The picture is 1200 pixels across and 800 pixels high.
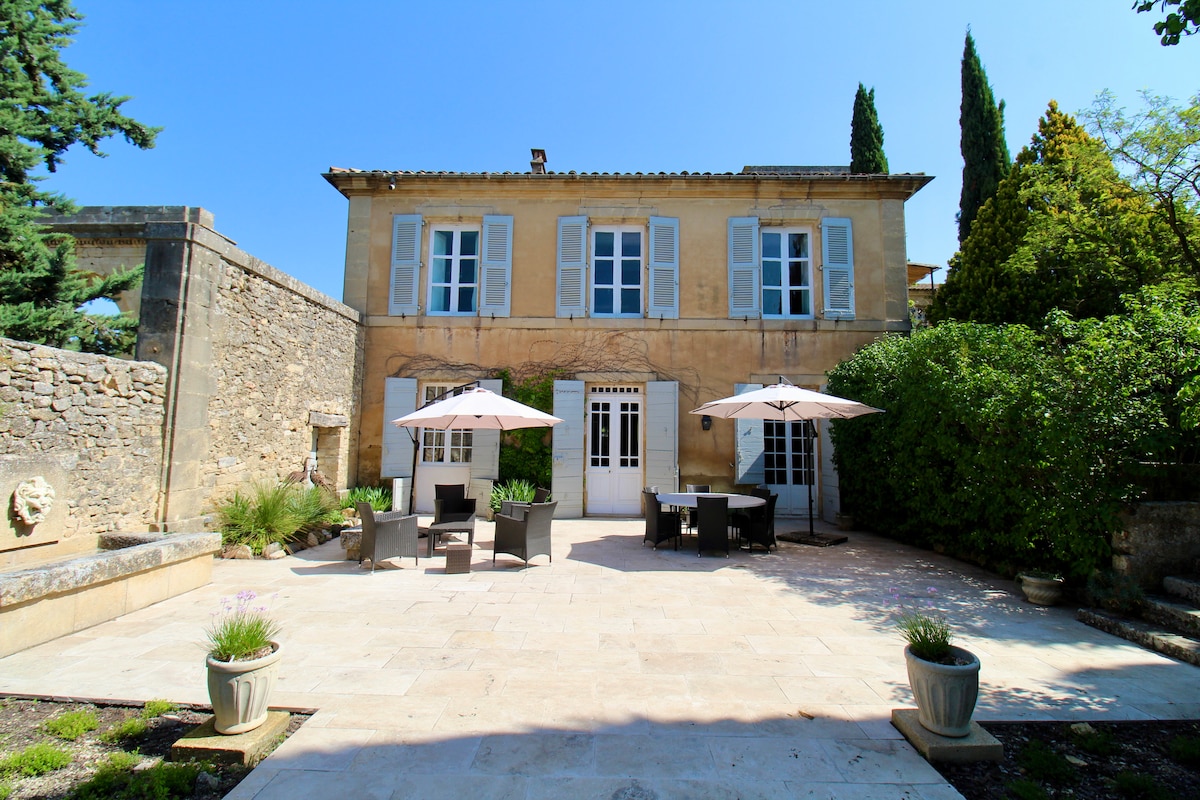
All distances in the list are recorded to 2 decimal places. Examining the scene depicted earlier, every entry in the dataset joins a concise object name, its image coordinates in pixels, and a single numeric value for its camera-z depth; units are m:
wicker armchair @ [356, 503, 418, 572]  5.69
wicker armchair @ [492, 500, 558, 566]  5.93
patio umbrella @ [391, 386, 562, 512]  6.64
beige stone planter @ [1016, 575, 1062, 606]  4.75
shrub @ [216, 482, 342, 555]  6.38
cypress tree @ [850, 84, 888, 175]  14.95
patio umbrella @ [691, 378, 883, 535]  6.85
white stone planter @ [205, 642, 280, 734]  2.44
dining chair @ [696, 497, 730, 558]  6.68
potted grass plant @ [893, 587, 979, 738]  2.47
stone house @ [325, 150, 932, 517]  9.68
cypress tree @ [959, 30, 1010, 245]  13.12
